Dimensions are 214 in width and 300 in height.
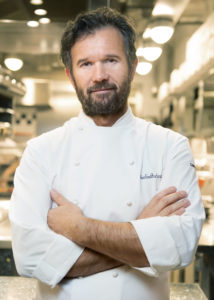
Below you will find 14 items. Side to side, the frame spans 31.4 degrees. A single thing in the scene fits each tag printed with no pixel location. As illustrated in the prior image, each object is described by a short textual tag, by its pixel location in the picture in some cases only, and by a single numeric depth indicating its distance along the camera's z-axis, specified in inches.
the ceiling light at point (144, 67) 194.2
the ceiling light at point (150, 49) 151.6
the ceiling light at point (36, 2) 96.9
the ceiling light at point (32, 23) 103.2
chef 45.9
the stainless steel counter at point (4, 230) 81.9
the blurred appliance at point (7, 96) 109.0
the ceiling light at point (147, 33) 133.8
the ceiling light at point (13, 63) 131.3
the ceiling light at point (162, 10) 119.8
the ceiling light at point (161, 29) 125.6
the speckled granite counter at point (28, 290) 69.8
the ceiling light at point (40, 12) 100.7
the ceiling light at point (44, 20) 103.4
